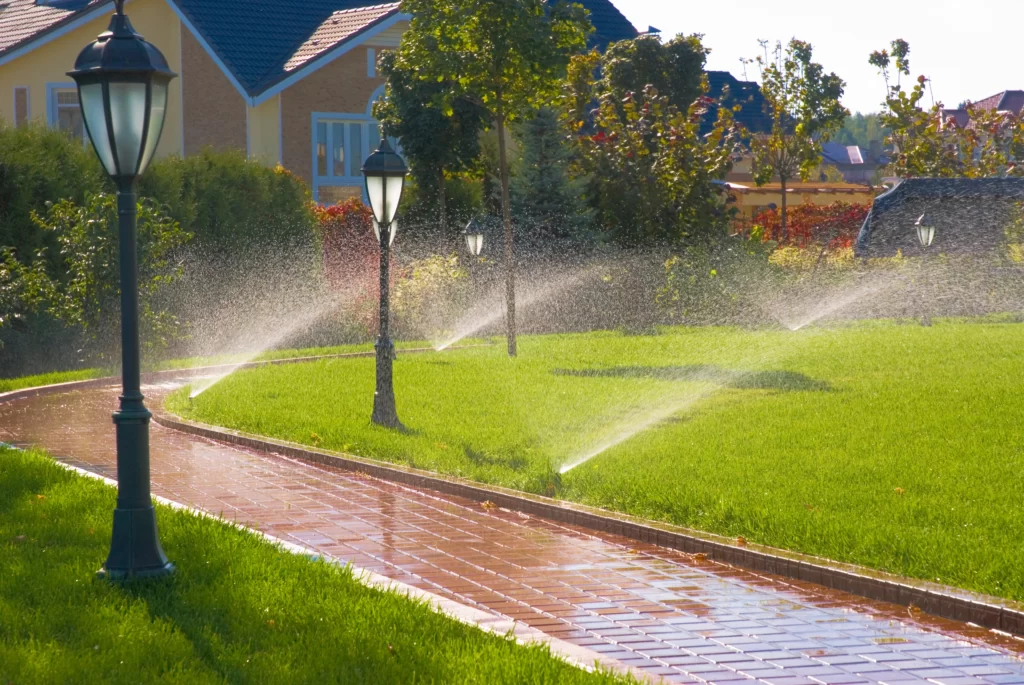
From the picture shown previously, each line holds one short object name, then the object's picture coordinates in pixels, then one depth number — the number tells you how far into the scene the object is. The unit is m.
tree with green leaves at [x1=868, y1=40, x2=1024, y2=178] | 43.12
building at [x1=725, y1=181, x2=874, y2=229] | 52.39
